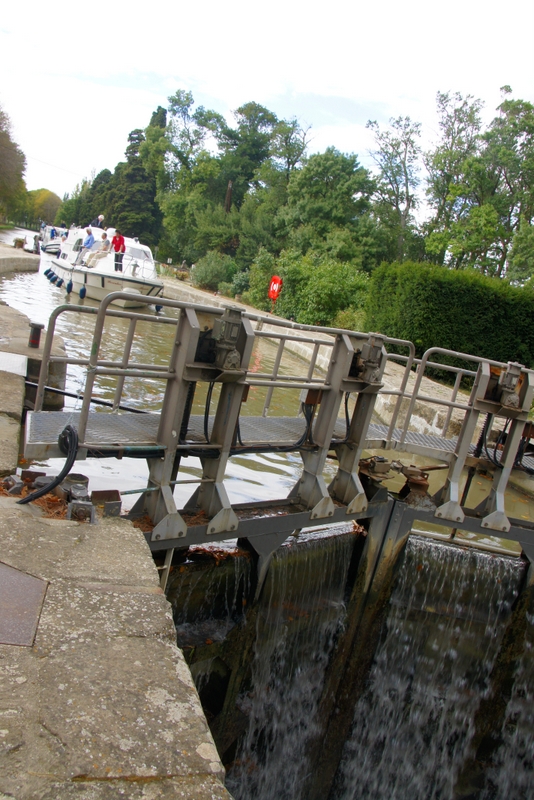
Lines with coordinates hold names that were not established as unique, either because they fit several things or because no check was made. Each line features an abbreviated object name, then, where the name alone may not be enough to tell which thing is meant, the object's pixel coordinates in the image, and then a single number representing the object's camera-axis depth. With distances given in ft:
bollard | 27.35
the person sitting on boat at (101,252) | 82.38
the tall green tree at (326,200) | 121.19
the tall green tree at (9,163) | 141.38
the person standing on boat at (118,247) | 82.07
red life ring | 94.94
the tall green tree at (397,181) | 137.18
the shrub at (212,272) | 128.36
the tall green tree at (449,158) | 121.29
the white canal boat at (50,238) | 130.42
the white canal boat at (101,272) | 78.23
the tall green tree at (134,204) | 225.56
